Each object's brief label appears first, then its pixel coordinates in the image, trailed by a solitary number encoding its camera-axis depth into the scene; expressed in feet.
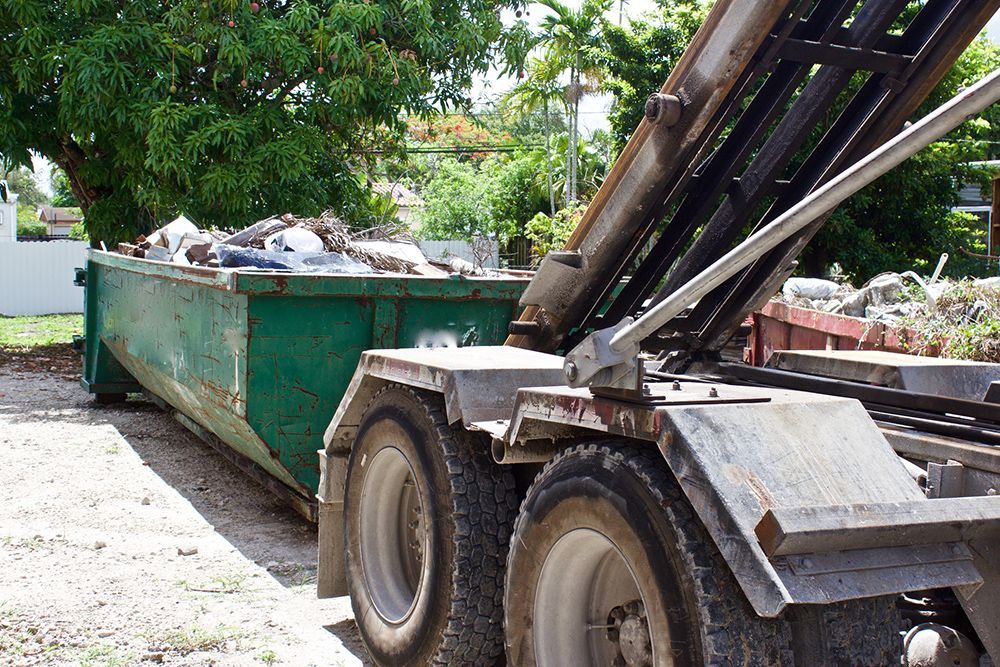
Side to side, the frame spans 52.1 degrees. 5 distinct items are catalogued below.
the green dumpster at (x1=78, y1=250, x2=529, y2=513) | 17.06
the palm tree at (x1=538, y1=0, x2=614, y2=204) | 96.53
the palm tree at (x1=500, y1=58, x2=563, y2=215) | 104.01
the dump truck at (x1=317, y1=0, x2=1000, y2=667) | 7.32
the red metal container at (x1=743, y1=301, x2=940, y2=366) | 20.23
